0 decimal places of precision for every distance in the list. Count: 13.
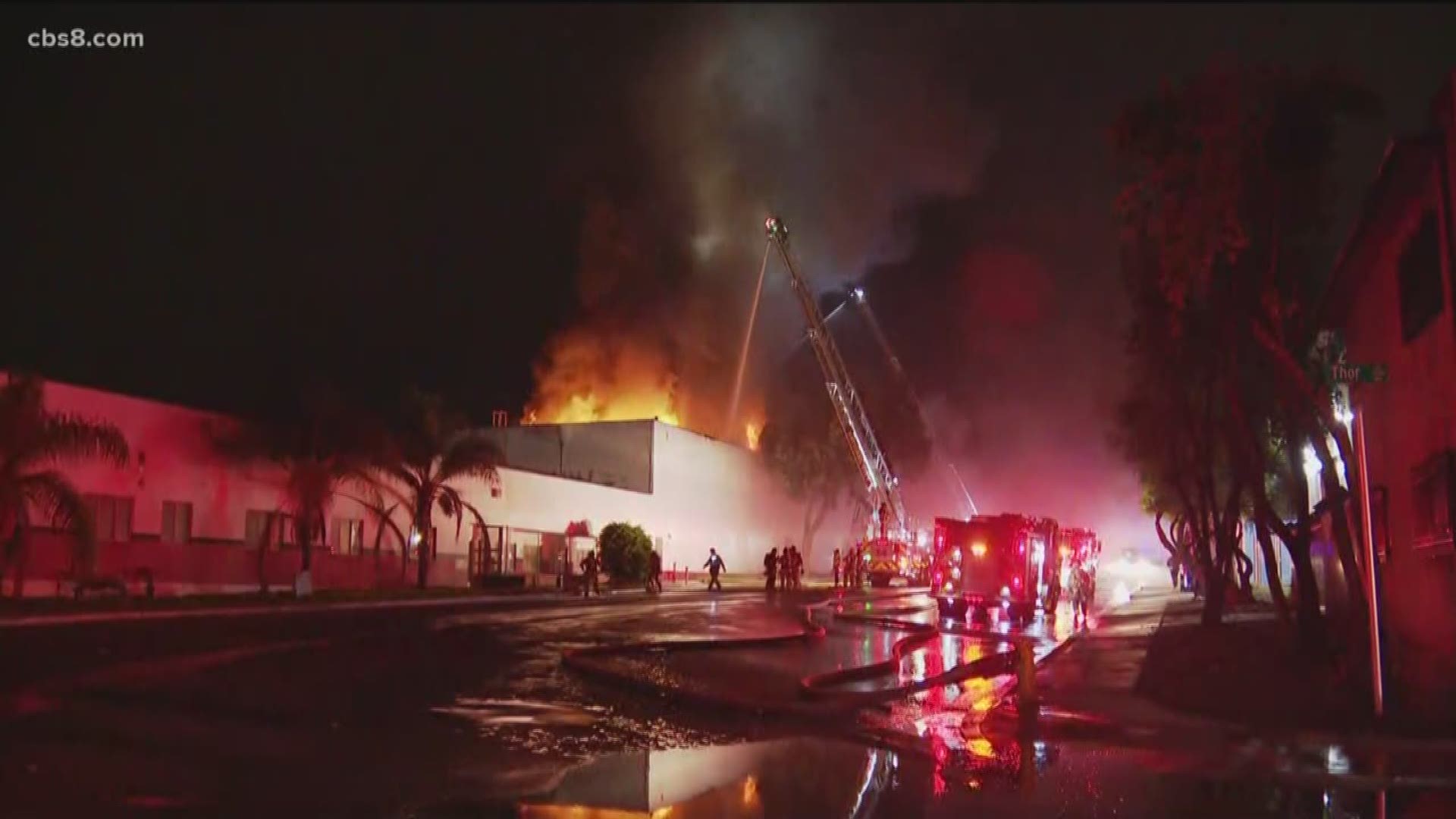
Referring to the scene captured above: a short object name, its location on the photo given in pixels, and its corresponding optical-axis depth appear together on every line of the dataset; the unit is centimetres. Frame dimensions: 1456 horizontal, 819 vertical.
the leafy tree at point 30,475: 2575
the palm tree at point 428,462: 3881
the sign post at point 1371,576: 1194
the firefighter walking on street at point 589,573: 3950
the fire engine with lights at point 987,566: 2977
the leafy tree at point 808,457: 6769
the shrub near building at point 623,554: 4697
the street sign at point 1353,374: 1191
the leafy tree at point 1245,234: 1477
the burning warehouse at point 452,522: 3173
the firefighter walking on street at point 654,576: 4306
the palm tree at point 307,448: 3422
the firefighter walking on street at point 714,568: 4292
